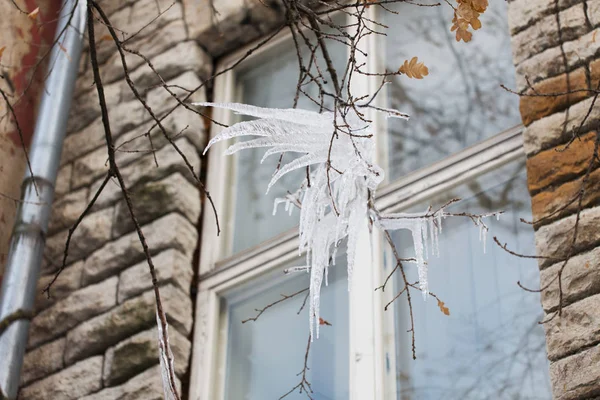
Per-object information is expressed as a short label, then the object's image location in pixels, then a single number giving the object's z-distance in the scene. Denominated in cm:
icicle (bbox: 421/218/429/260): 314
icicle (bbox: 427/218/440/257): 316
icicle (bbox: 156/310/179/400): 218
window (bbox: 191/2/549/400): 311
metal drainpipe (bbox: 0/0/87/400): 375
